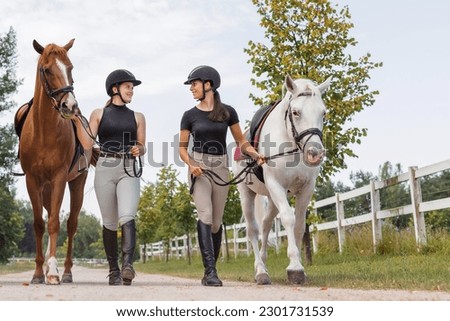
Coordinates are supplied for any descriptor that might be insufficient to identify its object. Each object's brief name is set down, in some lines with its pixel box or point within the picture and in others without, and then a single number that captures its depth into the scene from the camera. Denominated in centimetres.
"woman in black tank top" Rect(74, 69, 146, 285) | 743
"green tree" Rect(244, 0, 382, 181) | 1348
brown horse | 738
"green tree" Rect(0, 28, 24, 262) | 3094
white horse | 711
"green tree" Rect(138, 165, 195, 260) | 2431
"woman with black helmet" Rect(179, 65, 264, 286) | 723
